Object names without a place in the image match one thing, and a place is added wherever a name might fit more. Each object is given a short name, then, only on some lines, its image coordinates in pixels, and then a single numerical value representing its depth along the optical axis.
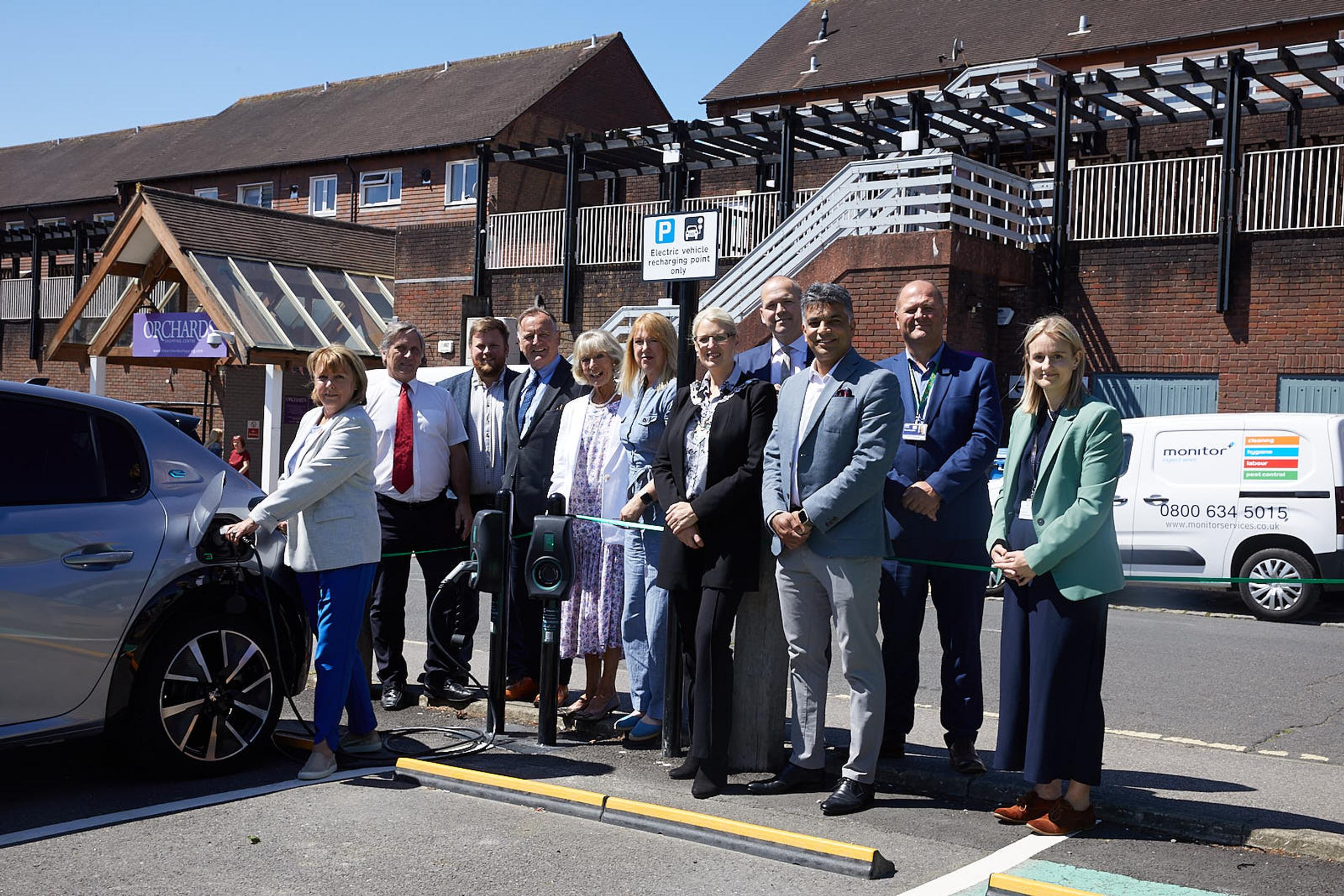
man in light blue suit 5.48
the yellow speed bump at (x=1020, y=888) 4.35
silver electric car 5.32
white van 13.31
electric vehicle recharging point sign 7.26
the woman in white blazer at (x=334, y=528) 5.93
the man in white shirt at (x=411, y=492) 7.43
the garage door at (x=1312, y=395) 18.69
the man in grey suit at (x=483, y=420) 7.64
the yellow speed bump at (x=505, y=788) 5.50
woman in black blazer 5.77
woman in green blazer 5.13
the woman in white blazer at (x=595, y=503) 6.84
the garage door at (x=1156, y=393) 19.86
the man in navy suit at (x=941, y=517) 5.95
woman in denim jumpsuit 6.49
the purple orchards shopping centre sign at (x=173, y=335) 26.83
